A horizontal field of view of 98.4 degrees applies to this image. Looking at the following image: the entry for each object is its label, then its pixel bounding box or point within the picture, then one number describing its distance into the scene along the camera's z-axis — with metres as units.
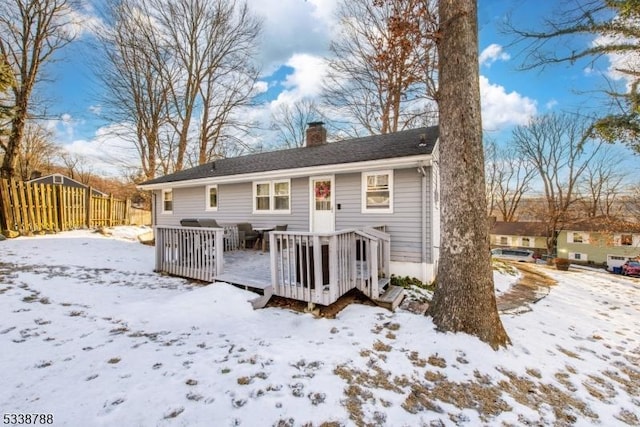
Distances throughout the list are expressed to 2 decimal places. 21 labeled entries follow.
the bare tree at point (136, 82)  16.36
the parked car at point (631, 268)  21.23
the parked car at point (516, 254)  30.21
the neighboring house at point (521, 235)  32.25
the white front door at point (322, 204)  8.55
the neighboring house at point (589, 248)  24.34
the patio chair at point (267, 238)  8.77
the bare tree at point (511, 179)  29.08
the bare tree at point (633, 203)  17.00
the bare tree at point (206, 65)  17.30
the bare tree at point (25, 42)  11.76
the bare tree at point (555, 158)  25.02
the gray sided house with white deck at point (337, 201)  4.67
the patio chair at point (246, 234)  9.19
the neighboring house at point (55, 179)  25.93
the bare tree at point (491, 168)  28.85
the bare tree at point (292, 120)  23.88
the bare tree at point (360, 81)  15.87
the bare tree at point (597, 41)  7.27
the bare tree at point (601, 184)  24.47
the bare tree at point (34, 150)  23.94
